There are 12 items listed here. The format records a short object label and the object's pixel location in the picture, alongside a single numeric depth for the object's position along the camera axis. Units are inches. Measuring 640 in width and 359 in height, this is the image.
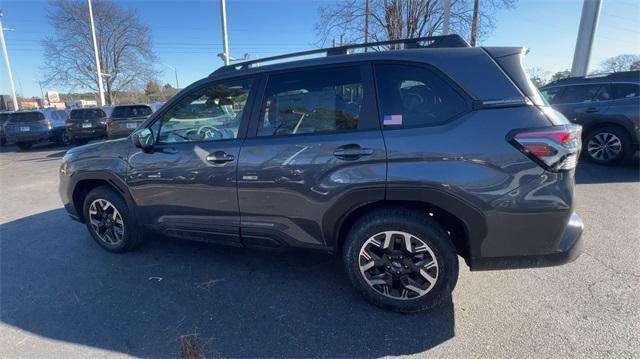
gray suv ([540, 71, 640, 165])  261.7
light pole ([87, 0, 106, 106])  845.8
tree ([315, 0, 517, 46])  584.2
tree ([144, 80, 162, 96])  1468.5
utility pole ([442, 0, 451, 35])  451.5
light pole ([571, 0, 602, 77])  450.0
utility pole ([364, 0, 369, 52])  612.3
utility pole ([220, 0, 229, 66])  619.2
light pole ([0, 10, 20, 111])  986.8
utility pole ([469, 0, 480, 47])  552.4
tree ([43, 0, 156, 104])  1211.2
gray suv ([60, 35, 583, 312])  87.6
